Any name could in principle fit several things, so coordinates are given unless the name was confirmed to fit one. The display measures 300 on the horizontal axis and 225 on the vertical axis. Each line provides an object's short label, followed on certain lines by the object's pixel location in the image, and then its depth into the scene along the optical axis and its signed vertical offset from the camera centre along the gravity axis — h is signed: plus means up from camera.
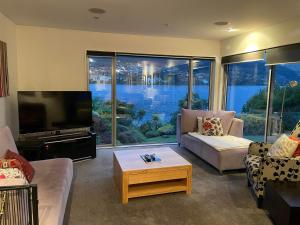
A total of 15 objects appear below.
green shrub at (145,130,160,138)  5.46 -1.04
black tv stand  3.40 -0.95
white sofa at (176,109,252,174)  3.62 -0.88
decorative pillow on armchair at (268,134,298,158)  2.67 -0.65
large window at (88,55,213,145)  4.91 -0.12
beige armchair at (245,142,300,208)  2.51 -0.88
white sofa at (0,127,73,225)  1.85 -0.95
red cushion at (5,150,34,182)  2.39 -0.81
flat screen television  3.76 -0.39
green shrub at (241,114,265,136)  4.36 -0.65
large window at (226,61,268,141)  4.36 -0.08
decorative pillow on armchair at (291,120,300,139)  2.93 -0.52
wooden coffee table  2.74 -1.04
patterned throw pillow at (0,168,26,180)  1.85 -0.70
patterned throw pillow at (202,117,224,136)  4.47 -0.71
